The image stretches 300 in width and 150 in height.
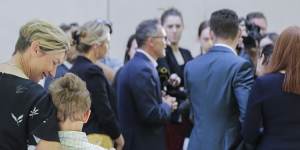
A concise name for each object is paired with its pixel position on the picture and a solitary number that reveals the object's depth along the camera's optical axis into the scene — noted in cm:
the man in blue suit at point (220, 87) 791
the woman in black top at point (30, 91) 519
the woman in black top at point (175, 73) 1016
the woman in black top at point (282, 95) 687
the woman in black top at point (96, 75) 837
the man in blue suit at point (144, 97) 897
